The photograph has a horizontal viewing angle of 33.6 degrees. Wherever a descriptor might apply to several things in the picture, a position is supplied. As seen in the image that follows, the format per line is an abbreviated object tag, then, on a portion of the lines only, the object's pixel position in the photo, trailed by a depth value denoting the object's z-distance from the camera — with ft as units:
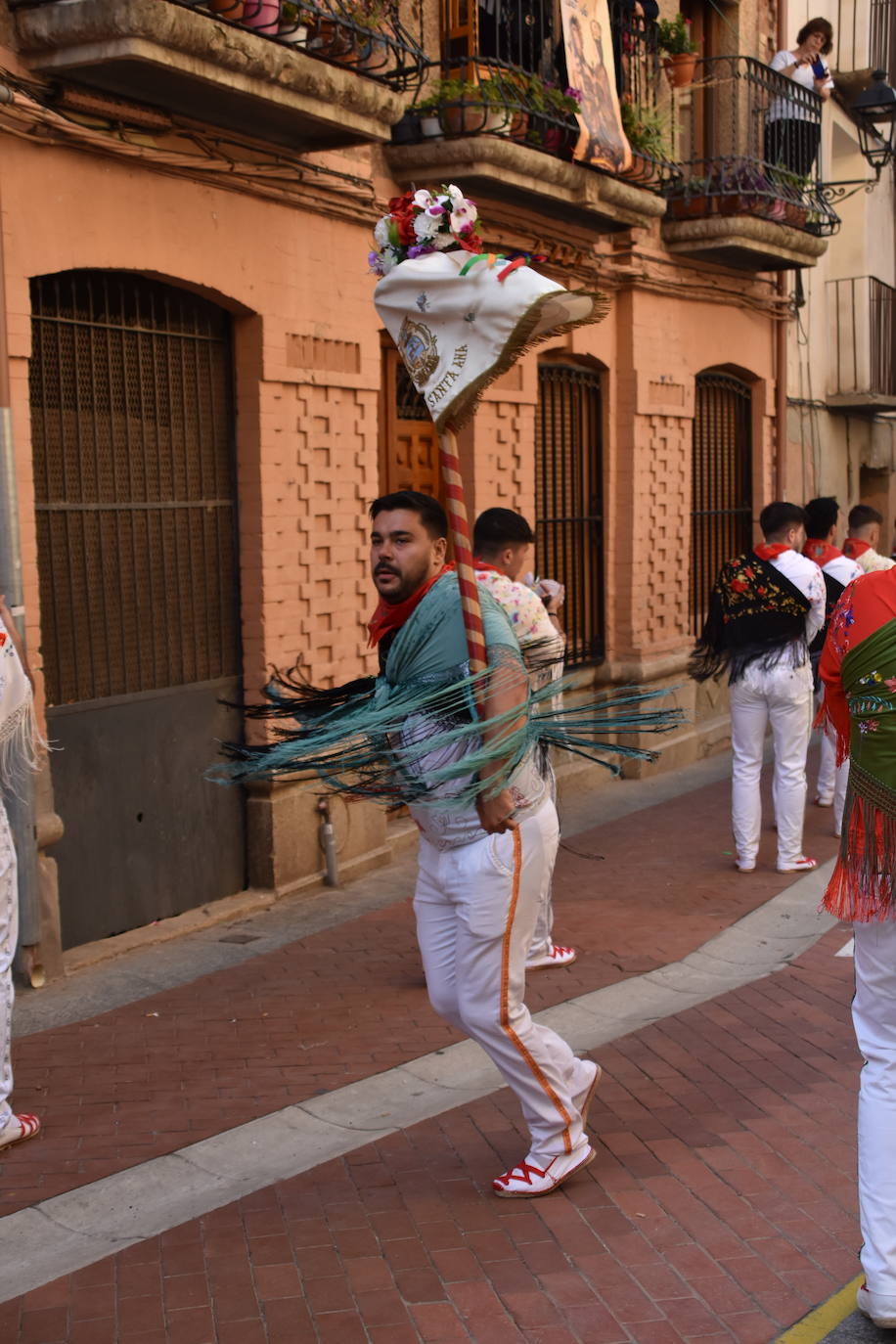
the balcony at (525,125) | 31.35
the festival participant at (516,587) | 21.03
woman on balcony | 48.29
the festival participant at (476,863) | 13.82
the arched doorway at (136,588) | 23.72
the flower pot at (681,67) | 42.83
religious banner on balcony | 35.63
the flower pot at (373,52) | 26.76
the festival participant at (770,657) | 28.12
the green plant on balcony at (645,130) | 39.47
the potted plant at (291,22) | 24.80
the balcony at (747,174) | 43.04
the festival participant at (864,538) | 34.78
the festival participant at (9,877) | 16.33
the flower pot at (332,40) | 25.93
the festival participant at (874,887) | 11.91
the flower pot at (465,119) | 31.22
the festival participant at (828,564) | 32.27
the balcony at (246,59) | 21.61
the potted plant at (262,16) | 24.13
